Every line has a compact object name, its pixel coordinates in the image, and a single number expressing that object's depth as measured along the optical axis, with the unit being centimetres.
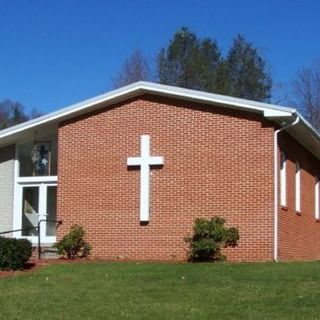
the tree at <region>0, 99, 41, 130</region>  7122
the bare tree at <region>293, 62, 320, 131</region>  4962
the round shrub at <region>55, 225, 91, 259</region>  1981
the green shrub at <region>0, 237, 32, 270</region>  1606
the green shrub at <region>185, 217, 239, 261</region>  1830
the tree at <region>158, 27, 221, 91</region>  5038
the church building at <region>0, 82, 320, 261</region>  1903
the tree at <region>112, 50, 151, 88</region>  5344
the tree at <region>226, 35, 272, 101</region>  5244
